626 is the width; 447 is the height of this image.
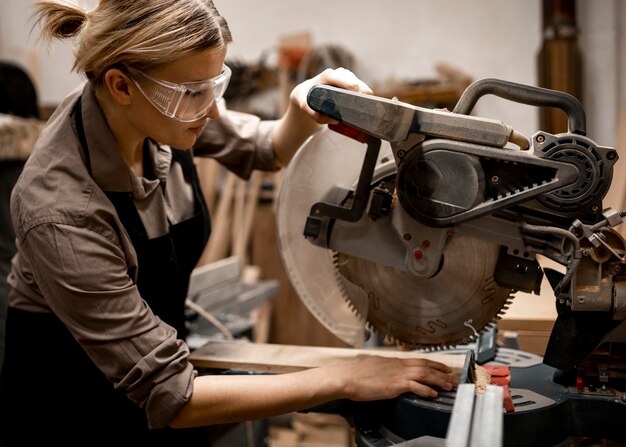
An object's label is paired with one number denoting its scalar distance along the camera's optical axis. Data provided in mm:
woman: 1141
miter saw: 1099
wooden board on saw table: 1332
